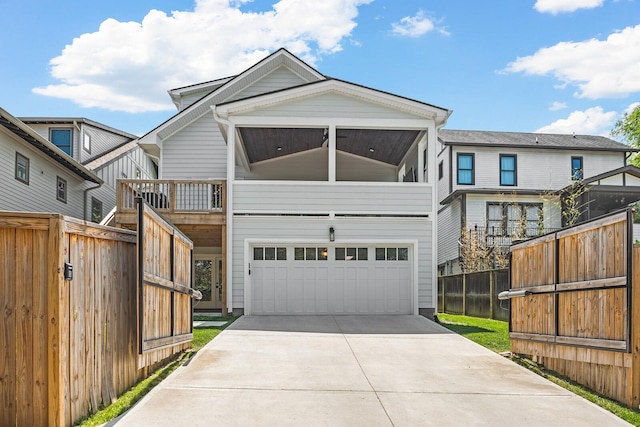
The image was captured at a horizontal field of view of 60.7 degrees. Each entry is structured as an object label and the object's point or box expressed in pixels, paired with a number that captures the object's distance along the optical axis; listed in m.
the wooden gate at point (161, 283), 5.80
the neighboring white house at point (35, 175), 15.15
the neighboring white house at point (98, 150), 21.61
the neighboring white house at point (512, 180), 24.09
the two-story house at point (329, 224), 14.38
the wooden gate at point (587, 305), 5.57
